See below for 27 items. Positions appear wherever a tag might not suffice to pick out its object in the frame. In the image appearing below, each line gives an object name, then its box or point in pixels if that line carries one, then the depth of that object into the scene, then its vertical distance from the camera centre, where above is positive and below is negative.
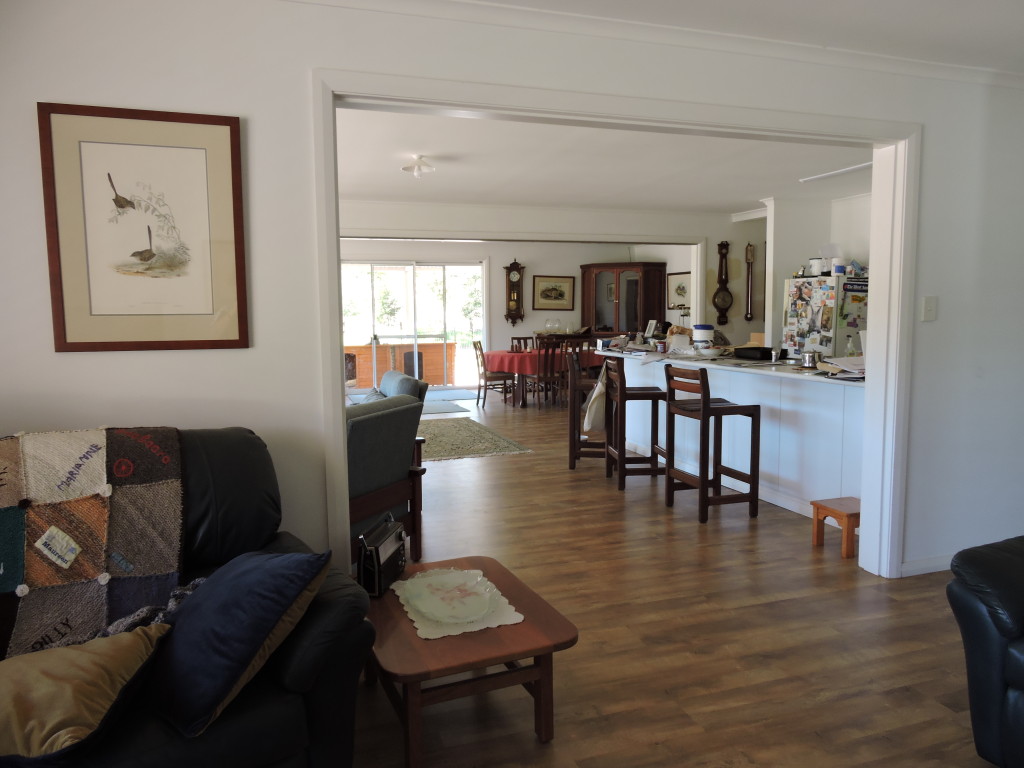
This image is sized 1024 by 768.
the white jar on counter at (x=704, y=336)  5.80 -0.20
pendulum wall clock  10.88 +0.34
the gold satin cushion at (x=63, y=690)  1.37 -0.76
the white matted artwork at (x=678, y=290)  9.95 +0.31
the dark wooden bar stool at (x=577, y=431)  5.58 -0.96
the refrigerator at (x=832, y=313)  6.36 -0.02
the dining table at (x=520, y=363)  9.18 -0.66
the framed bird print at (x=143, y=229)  2.19 +0.28
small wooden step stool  3.59 -1.06
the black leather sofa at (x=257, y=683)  1.47 -0.85
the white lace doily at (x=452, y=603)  2.08 -0.90
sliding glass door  10.38 -0.09
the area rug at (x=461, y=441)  6.33 -1.23
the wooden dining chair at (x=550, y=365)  9.01 -0.67
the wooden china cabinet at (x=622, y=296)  10.42 +0.24
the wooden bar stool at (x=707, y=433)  4.26 -0.73
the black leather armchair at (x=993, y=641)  1.86 -0.89
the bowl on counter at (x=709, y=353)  5.49 -0.32
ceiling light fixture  5.05 +1.07
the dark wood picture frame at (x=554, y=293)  11.10 +0.31
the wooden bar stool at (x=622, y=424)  4.98 -0.81
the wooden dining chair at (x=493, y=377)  9.34 -0.84
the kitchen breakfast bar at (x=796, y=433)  3.99 -0.76
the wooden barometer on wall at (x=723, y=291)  8.14 +0.24
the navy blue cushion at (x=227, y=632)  1.50 -0.71
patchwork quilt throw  1.77 -0.57
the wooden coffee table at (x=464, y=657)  1.88 -0.93
